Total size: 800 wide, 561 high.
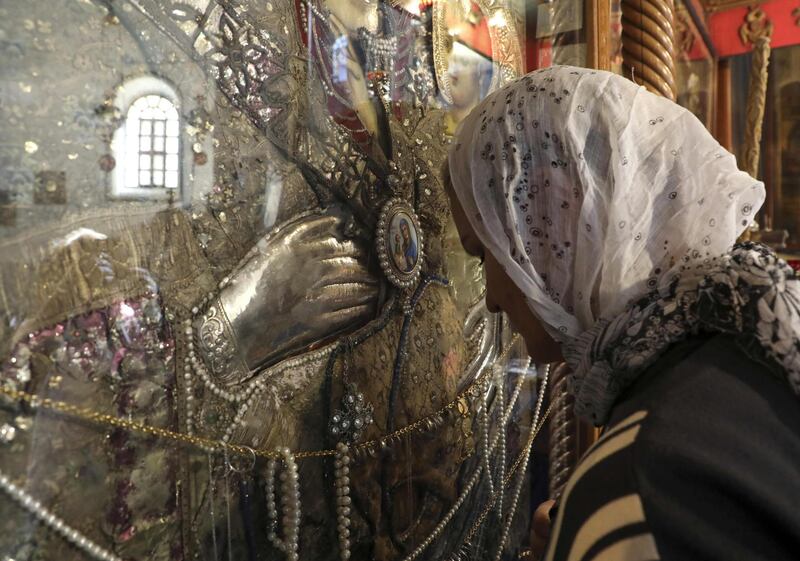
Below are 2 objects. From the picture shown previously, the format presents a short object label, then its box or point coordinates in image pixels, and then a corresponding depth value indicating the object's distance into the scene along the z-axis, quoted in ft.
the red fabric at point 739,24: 10.29
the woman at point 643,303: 1.36
